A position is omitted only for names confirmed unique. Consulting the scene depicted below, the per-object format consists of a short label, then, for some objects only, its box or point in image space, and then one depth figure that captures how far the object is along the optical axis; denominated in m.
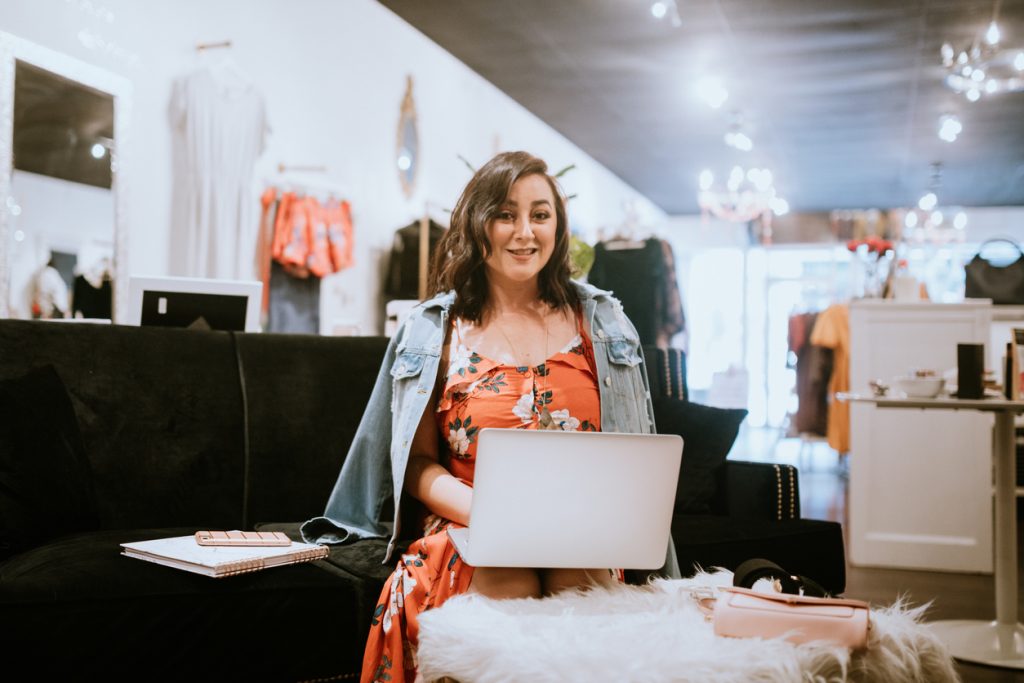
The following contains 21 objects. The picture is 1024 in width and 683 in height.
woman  1.84
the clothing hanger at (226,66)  4.10
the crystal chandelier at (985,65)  5.25
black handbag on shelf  5.33
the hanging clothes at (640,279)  6.08
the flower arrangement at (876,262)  4.71
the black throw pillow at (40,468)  2.03
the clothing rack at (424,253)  5.28
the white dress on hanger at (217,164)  3.96
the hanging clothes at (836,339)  7.22
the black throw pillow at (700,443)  2.87
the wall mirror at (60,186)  3.19
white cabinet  4.40
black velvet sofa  1.77
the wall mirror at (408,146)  5.65
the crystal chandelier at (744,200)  8.62
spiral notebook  1.83
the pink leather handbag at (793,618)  1.25
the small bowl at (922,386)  3.17
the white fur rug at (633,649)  1.21
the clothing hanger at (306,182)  4.57
